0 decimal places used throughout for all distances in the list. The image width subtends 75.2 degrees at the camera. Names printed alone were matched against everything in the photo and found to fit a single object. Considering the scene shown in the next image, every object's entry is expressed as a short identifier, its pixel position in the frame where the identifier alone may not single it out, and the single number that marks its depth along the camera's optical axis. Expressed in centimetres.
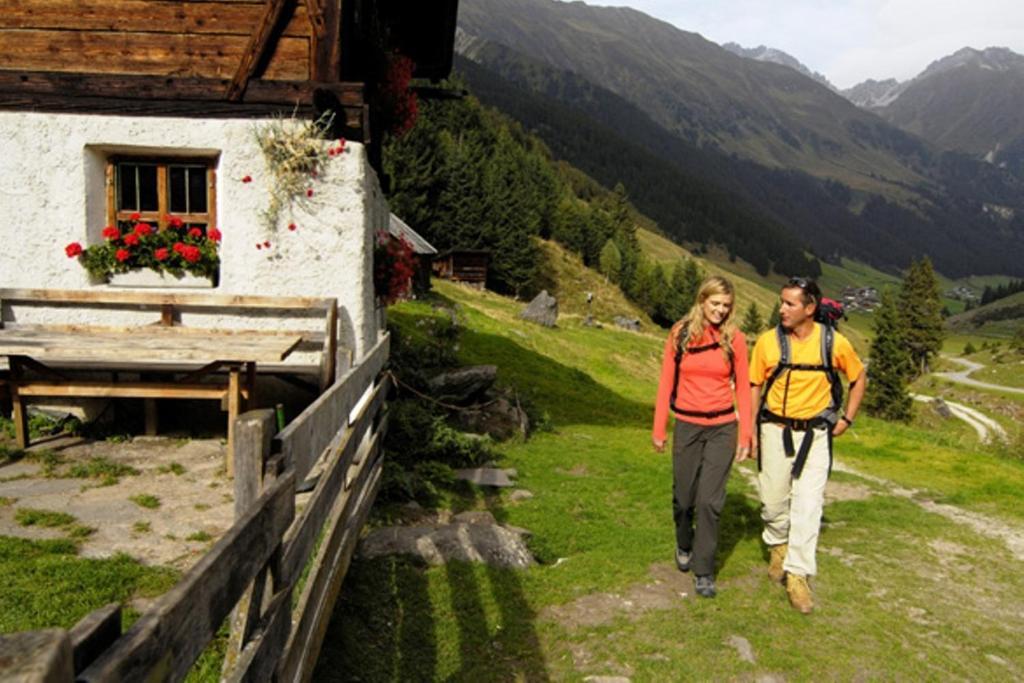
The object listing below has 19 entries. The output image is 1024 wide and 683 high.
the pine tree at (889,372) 5831
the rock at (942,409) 6825
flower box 806
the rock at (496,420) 1188
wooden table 628
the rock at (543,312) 3531
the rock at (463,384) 1180
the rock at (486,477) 927
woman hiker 570
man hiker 557
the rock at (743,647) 483
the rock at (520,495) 884
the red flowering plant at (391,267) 930
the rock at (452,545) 614
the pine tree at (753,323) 10250
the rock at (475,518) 761
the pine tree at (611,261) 8600
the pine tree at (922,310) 7269
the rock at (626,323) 5831
